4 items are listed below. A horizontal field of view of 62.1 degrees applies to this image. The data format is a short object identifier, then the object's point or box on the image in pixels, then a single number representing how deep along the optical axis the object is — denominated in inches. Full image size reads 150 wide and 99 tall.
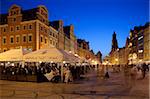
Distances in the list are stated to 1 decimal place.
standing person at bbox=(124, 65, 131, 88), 373.1
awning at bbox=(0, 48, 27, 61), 432.6
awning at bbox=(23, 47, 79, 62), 399.9
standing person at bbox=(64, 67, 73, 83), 424.3
